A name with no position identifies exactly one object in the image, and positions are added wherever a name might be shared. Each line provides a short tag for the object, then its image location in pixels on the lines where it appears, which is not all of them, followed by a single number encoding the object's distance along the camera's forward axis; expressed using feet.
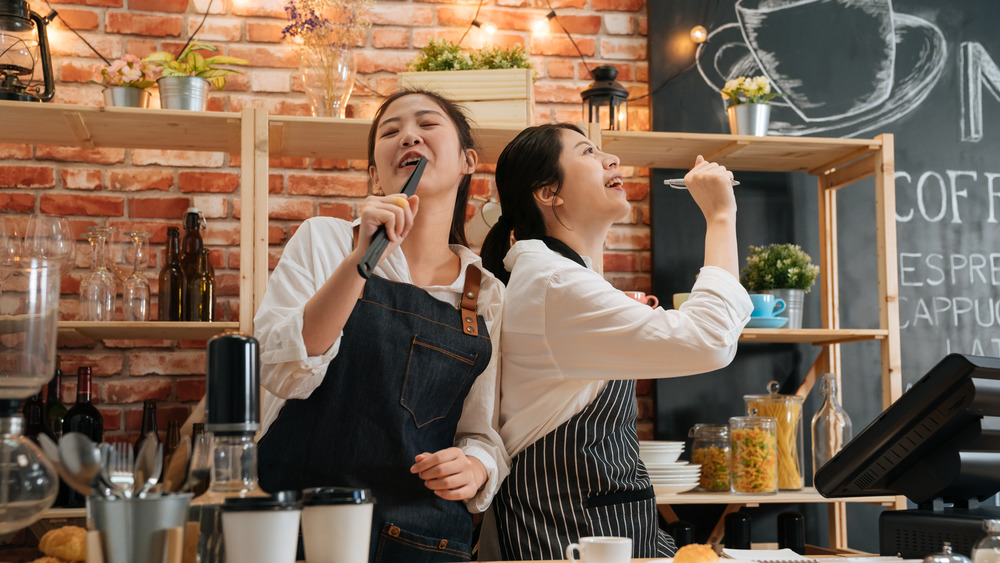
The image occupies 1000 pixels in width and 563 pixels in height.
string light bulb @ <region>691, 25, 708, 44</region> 8.73
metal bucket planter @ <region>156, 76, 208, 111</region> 6.87
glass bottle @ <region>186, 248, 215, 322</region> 6.98
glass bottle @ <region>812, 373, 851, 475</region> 7.68
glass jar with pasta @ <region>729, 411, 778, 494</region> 7.24
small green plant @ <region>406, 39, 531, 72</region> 7.28
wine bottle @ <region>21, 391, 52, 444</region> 6.75
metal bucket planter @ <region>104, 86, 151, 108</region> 6.85
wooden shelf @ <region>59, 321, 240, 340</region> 6.51
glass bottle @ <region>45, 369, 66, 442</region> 6.89
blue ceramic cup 7.55
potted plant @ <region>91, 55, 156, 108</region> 6.86
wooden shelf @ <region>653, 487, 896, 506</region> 7.01
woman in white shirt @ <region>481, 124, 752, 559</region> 4.81
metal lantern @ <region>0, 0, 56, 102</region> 6.73
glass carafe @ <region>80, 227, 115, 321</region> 6.83
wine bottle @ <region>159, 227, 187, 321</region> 6.97
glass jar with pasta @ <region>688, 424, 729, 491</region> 7.42
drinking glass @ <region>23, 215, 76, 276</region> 6.88
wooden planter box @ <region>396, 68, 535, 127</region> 7.16
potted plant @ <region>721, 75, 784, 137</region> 7.80
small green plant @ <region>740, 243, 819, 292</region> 7.79
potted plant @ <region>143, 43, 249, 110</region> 6.88
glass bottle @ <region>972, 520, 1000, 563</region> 3.02
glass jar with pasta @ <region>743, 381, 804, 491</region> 7.54
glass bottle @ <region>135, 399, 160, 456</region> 7.23
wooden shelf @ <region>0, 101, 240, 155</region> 6.72
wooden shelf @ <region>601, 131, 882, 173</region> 7.59
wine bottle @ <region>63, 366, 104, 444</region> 6.89
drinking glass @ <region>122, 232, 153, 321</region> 6.90
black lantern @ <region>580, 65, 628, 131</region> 7.75
